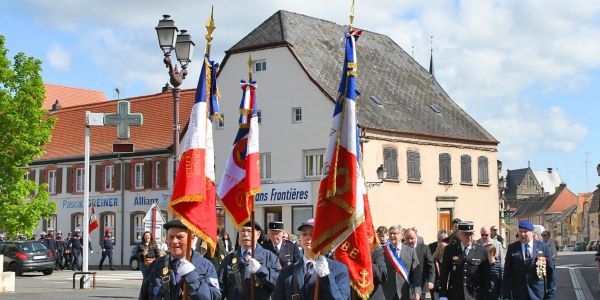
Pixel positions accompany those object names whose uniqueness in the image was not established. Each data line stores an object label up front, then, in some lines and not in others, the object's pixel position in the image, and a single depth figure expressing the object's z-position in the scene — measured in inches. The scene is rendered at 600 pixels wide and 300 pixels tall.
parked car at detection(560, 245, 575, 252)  5509.4
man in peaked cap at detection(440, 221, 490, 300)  536.1
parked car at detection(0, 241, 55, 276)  1456.7
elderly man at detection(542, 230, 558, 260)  901.3
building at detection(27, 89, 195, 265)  1931.6
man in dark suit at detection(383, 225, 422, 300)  510.9
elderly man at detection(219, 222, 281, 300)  429.1
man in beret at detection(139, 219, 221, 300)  313.3
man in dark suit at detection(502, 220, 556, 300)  516.7
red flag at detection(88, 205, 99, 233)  1096.3
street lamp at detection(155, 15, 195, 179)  688.4
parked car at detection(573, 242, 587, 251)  4822.3
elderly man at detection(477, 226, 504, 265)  590.6
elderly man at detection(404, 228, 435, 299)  545.6
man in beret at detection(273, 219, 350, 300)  320.8
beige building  1684.3
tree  1173.1
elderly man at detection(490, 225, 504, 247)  774.8
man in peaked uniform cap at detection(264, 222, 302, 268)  521.7
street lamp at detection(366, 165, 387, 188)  1477.6
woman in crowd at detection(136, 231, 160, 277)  659.6
